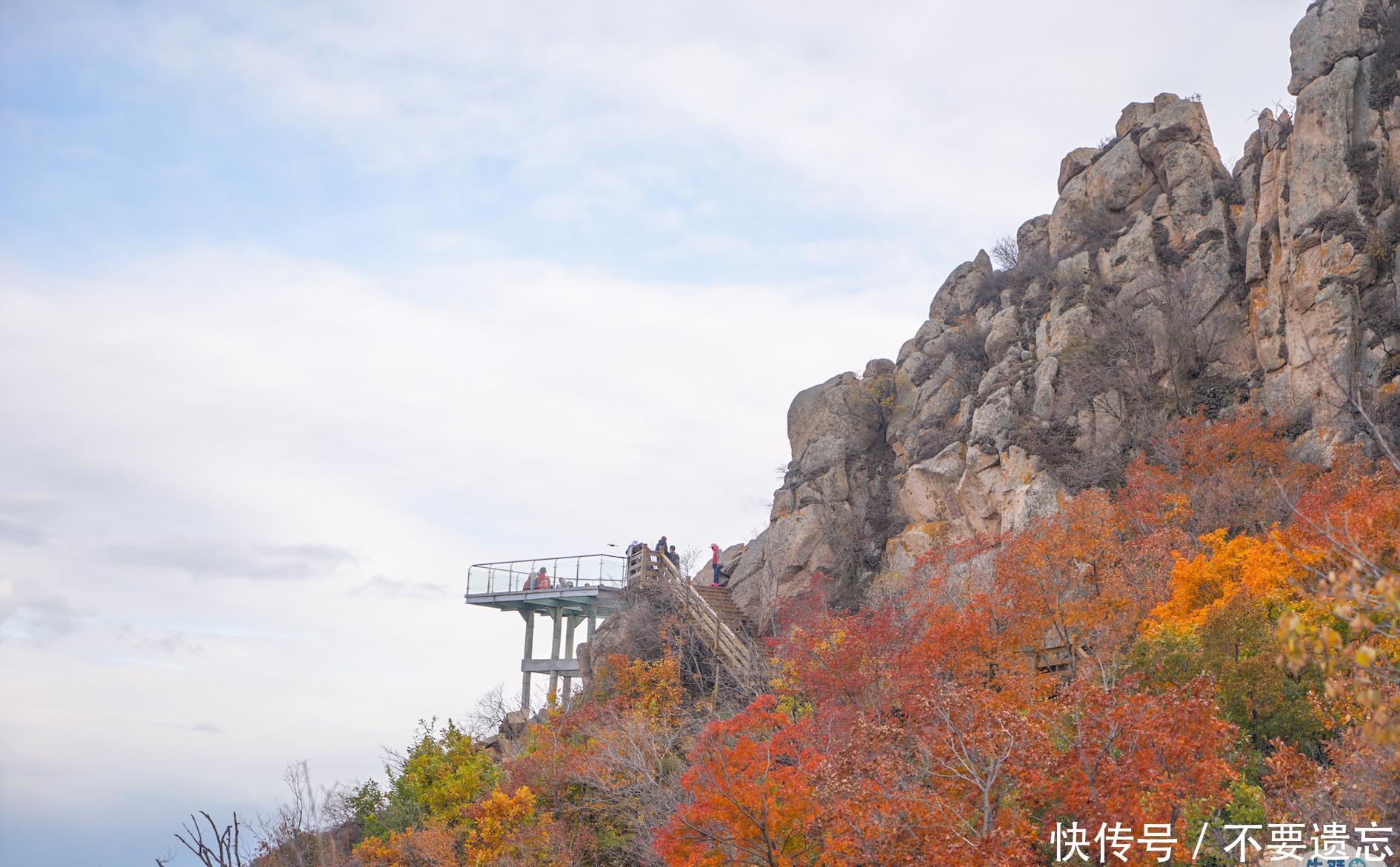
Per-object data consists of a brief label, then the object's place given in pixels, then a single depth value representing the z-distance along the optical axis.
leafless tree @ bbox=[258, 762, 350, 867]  27.44
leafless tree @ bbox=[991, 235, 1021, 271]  41.00
